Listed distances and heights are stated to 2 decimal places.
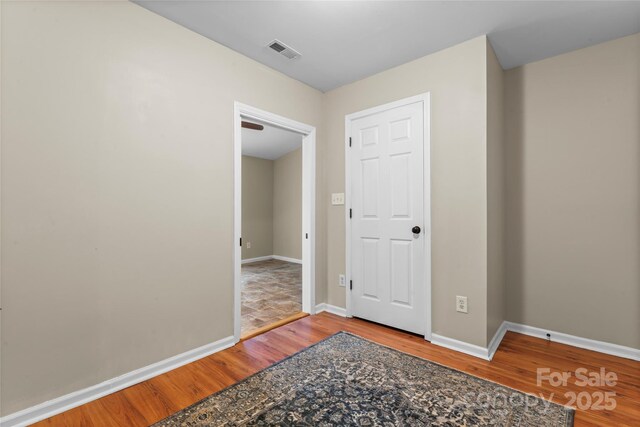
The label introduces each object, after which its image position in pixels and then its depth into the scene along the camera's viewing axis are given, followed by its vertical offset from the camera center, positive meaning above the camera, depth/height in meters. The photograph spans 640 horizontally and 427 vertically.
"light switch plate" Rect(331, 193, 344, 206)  3.21 +0.19
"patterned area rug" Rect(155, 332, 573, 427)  1.58 -1.12
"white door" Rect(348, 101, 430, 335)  2.64 -0.02
